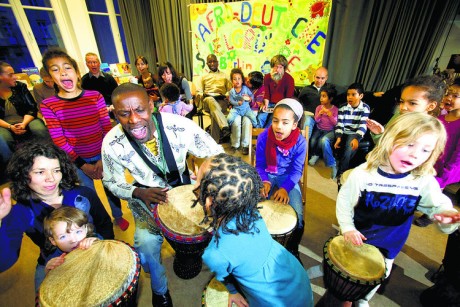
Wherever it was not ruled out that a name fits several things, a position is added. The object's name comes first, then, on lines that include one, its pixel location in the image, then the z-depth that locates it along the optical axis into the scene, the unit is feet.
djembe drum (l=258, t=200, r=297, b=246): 4.44
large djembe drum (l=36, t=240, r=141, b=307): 3.14
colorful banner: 13.20
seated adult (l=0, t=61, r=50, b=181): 9.79
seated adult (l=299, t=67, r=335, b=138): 11.70
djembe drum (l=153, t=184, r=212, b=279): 4.14
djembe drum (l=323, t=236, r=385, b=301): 3.76
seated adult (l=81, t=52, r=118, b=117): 10.98
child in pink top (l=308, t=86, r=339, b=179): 10.63
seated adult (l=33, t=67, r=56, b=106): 10.59
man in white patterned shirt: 4.66
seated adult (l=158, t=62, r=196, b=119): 11.92
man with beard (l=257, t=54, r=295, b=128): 12.05
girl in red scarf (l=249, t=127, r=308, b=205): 7.22
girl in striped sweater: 6.06
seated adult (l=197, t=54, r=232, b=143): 13.34
